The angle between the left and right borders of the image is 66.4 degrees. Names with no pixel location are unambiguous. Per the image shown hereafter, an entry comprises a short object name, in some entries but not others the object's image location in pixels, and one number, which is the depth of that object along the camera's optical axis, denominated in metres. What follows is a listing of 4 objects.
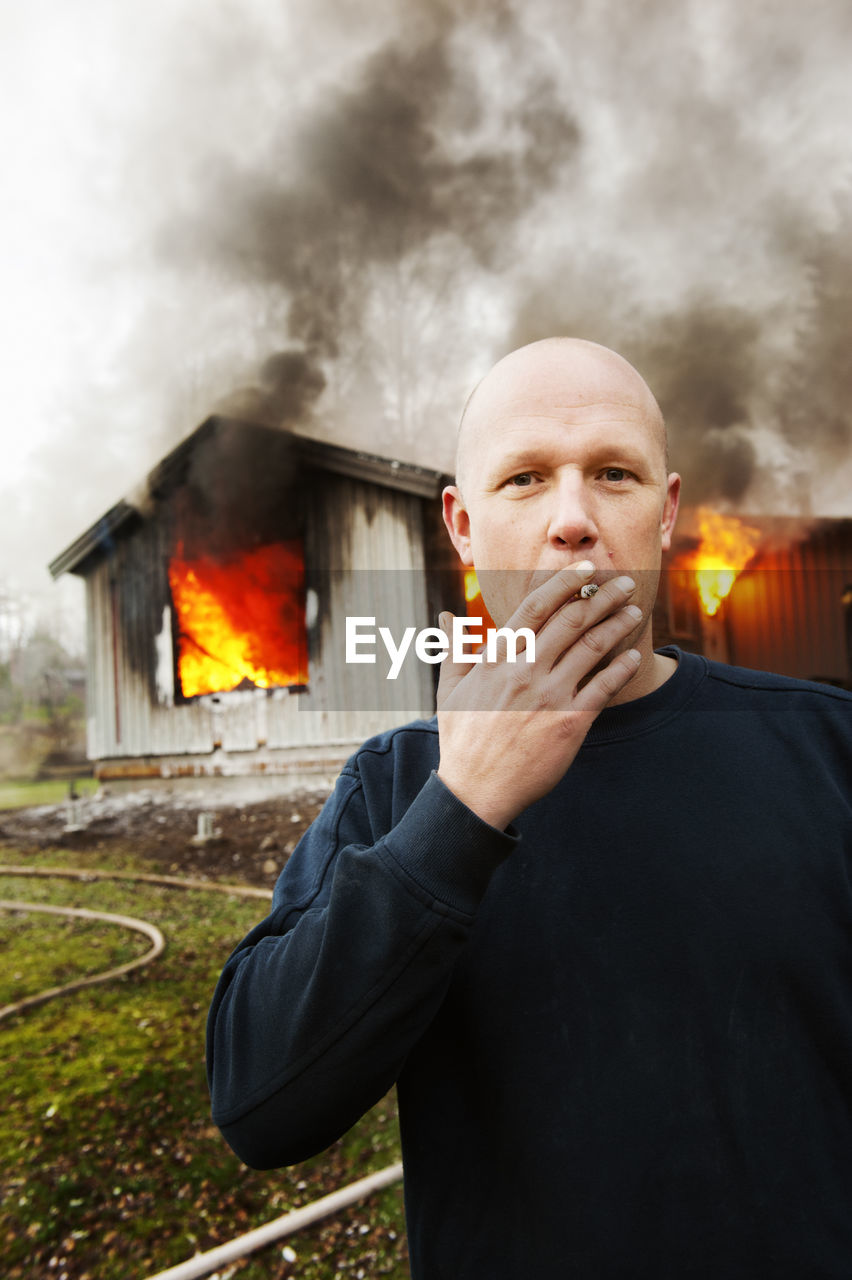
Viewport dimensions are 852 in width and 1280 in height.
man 0.88
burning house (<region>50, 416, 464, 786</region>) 6.80
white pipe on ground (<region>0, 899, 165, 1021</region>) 4.43
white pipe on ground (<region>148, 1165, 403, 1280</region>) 2.94
